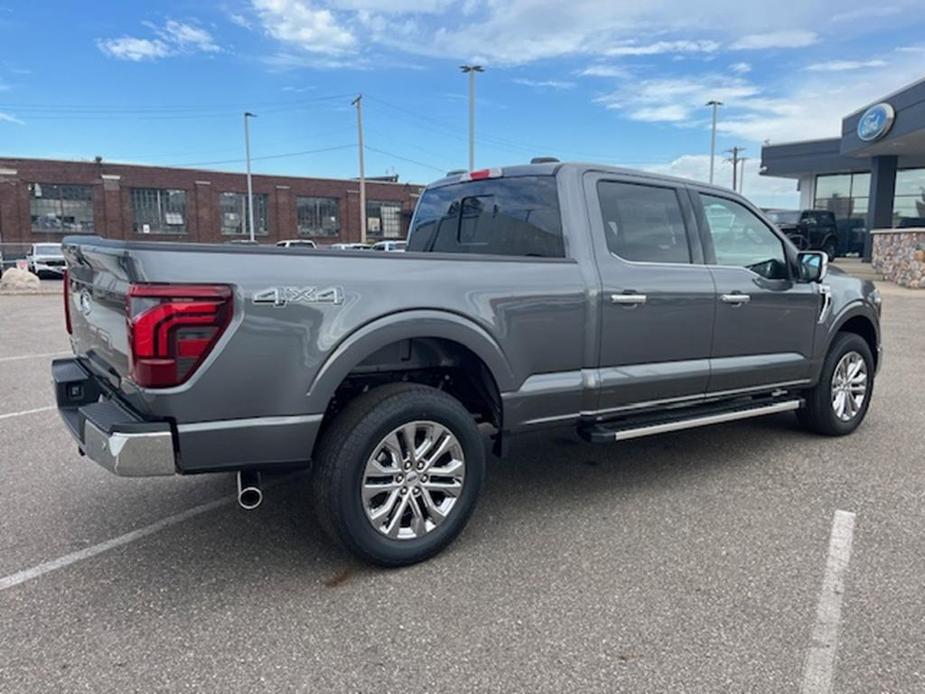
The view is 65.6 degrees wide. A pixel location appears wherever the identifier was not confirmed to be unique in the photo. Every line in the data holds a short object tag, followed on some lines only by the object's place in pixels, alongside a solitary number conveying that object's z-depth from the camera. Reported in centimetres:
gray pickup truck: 288
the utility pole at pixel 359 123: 4163
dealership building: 2275
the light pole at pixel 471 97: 3322
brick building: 4556
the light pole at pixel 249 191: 5122
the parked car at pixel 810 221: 2462
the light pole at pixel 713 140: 5054
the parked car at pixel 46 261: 2912
